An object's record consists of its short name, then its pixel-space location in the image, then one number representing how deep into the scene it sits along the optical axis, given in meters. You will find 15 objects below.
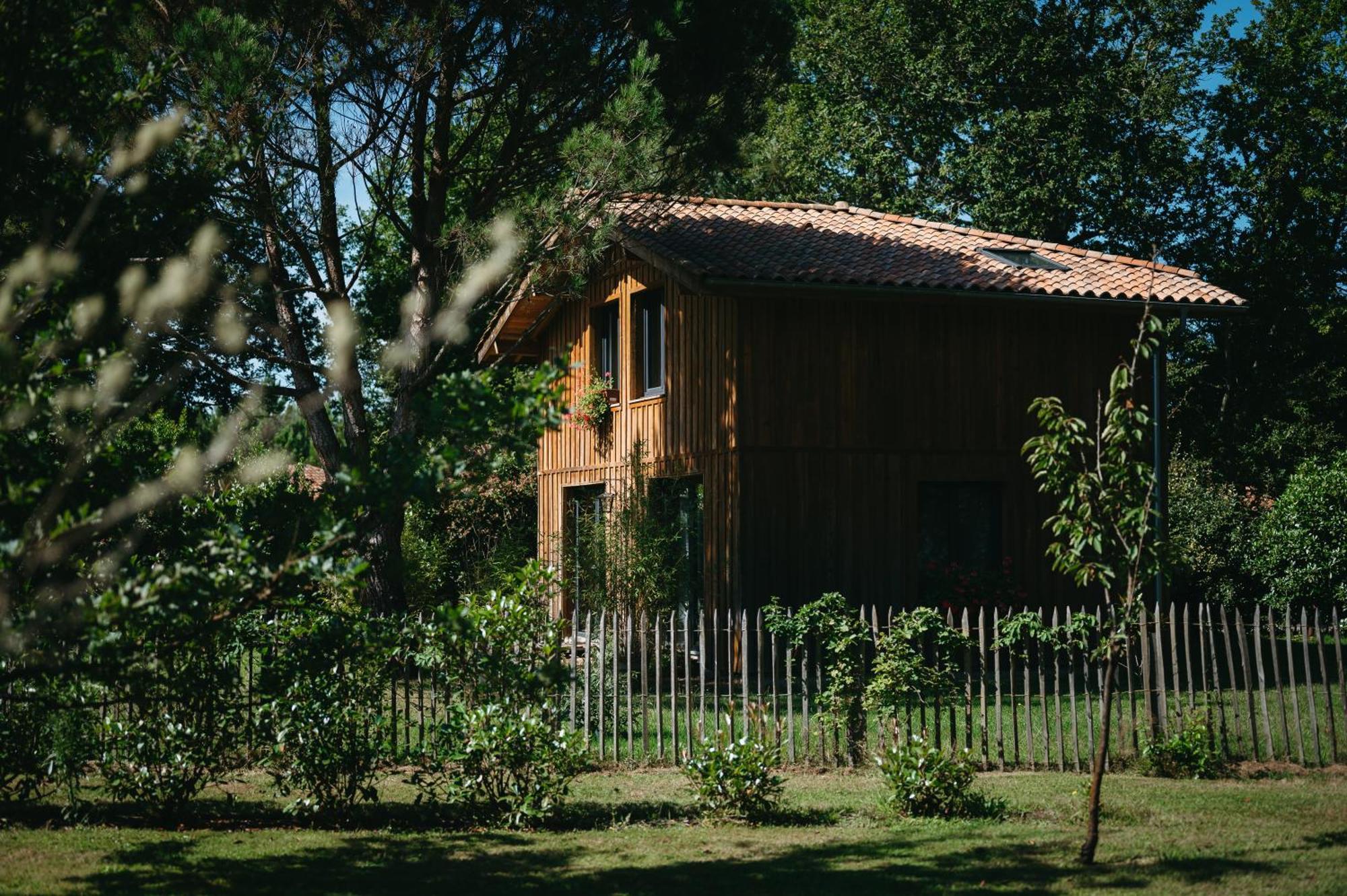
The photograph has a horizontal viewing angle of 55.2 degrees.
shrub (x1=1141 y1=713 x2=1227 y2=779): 9.99
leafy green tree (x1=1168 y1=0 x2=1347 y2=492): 29.58
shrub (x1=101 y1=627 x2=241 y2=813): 8.29
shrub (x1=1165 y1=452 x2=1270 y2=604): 23.72
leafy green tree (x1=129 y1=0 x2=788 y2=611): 13.91
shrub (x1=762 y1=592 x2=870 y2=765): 10.17
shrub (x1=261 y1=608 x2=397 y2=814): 8.30
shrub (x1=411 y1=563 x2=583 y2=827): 8.34
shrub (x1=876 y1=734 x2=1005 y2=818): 8.49
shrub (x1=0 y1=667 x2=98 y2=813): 8.12
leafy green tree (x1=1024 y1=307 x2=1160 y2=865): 7.03
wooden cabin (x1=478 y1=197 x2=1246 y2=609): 16.09
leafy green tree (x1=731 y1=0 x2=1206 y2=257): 29.73
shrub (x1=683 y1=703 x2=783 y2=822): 8.47
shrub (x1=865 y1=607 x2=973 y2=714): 9.99
